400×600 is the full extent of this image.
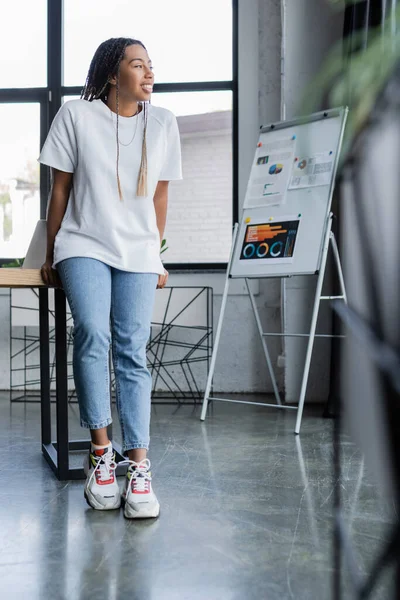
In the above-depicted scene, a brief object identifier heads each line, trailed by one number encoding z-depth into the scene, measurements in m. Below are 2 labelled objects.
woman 1.94
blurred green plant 0.43
